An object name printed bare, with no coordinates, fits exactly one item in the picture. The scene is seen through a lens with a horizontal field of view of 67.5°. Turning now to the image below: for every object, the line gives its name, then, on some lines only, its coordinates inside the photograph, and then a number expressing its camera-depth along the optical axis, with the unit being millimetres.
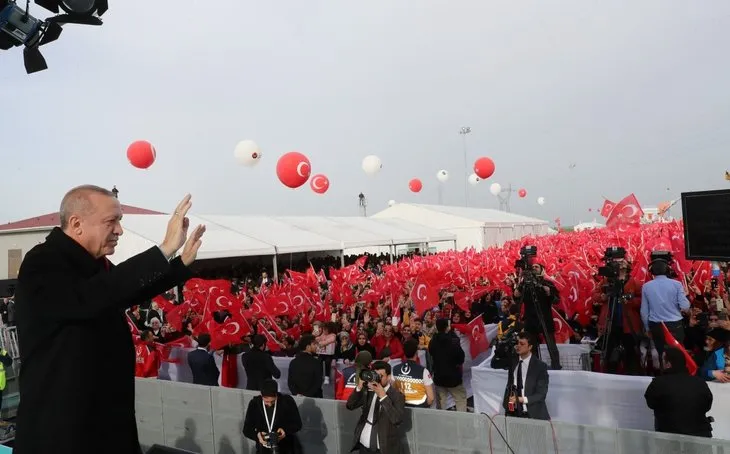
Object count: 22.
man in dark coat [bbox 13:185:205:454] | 1346
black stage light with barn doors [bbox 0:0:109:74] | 4699
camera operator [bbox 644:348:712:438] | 4254
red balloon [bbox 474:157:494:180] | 18125
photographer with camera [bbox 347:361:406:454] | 4555
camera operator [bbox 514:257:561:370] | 6797
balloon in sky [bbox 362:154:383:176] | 17953
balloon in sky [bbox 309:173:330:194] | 17734
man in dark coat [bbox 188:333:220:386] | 7098
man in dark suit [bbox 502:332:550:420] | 4852
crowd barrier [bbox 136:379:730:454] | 4062
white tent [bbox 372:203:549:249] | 41369
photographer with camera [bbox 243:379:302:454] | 4852
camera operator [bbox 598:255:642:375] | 7074
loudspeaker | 4809
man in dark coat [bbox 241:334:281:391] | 6637
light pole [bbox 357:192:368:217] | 51812
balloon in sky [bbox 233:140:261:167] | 13094
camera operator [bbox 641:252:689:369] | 6590
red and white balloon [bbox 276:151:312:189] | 12828
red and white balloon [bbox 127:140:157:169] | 11805
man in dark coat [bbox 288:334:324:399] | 6090
